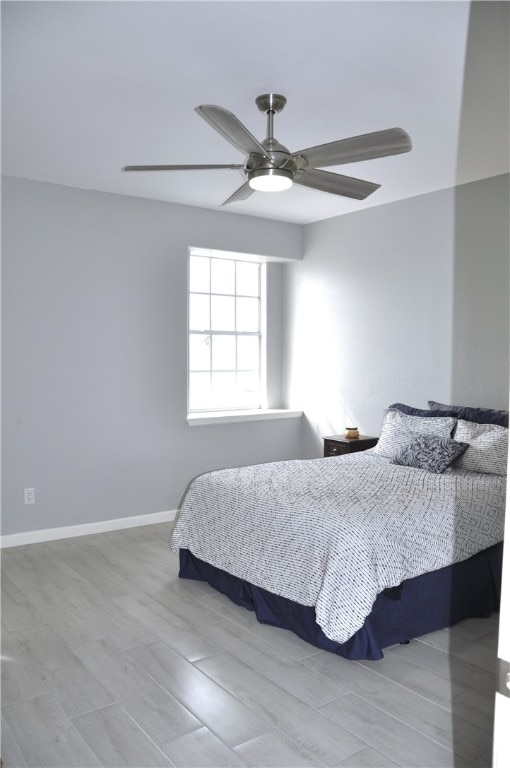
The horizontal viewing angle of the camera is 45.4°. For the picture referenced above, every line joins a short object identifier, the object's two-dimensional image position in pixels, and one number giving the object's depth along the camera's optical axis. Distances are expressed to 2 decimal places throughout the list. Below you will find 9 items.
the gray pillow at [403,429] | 4.27
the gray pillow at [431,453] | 3.94
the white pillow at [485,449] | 3.85
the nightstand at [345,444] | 5.16
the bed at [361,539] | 2.79
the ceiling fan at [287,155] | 2.48
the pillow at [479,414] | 4.11
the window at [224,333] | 5.78
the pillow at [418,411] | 4.47
